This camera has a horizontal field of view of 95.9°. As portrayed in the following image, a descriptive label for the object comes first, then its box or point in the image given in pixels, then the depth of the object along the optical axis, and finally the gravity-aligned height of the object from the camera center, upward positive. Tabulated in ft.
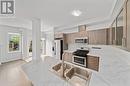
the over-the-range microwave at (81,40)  8.45 +0.34
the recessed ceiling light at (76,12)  5.90 +3.13
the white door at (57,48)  11.16 -1.12
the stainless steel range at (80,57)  7.31 -1.96
